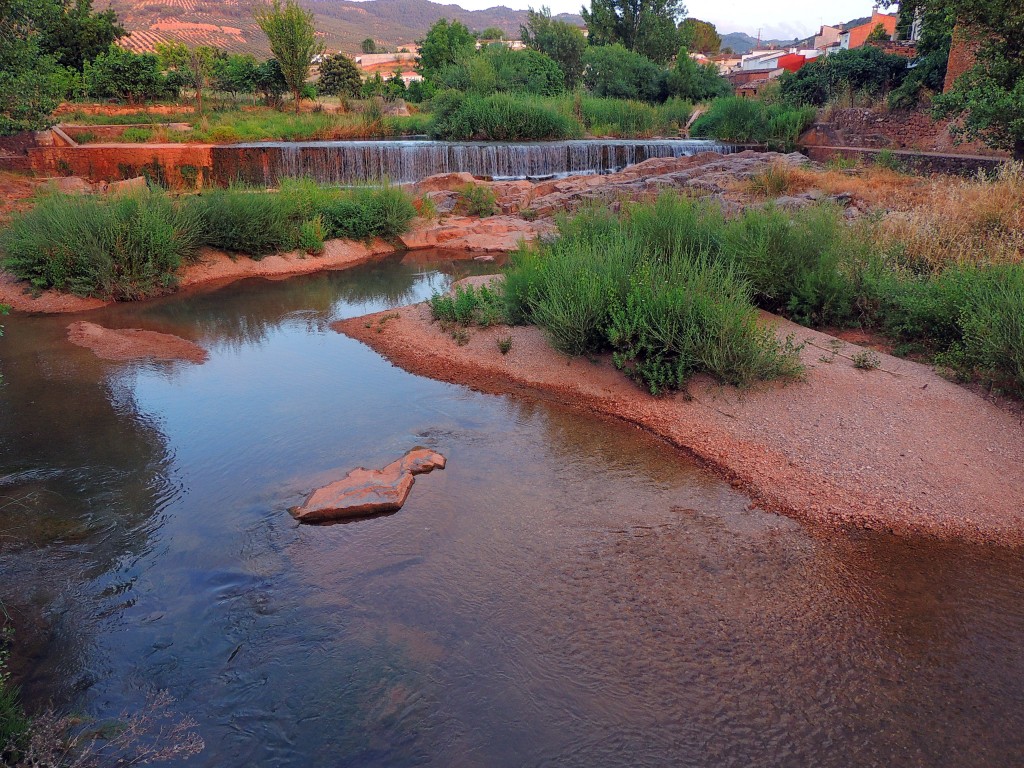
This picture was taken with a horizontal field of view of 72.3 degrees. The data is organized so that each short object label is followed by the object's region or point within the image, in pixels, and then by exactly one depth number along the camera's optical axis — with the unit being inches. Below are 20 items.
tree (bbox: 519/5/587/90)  1576.0
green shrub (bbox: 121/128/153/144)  806.1
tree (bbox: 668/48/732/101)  1258.0
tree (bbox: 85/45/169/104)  1069.8
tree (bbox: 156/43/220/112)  1138.9
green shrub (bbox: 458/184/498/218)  614.9
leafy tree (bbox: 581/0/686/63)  1694.1
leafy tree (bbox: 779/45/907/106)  836.0
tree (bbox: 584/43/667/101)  1272.1
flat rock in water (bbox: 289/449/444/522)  176.2
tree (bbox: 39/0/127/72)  1162.6
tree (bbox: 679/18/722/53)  2996.1
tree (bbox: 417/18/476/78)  1720.0
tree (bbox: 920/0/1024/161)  403.5
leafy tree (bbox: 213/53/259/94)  1249.4
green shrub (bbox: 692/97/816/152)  829.2
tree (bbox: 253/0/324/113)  1140.5
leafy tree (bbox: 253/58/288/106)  1222.9
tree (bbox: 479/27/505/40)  2759.8
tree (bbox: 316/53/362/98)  1366.9
